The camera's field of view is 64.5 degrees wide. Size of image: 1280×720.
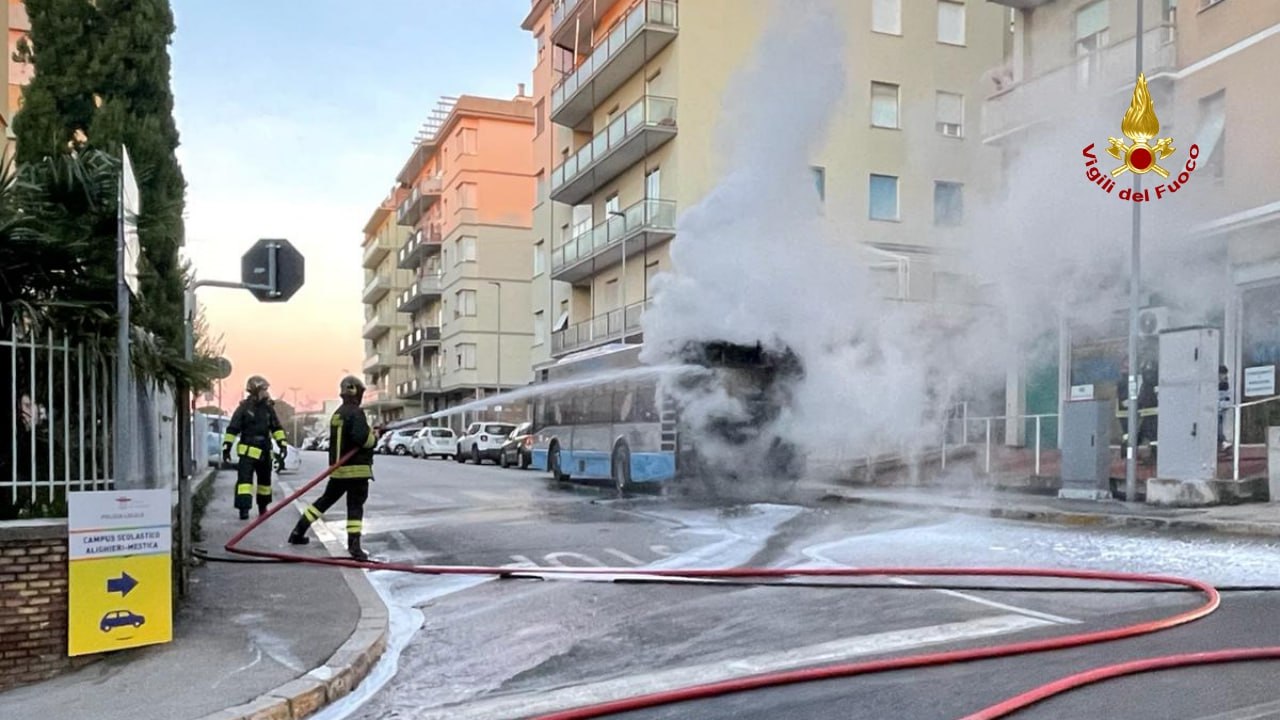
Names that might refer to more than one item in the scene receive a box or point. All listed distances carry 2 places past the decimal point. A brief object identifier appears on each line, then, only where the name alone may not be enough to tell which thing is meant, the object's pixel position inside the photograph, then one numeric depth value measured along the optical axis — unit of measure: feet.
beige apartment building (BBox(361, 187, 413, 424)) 251.80
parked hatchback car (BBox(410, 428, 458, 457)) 127.13
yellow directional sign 17.99
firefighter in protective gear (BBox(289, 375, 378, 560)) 30.37
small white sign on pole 47.83
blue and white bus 47.32
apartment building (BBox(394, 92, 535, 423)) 184.14
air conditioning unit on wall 50.31
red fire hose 15.01
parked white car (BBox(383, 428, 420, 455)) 146.80
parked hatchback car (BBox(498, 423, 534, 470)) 93.09
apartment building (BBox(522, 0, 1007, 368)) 55.47
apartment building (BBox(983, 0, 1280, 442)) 48.47
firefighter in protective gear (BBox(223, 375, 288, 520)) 39.81
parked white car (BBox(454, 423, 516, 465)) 105.81
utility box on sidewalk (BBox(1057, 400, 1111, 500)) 43.34
